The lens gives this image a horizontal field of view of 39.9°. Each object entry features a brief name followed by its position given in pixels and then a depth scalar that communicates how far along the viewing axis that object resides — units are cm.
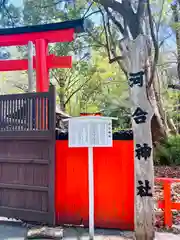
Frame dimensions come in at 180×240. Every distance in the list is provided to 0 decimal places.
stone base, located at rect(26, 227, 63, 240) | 334
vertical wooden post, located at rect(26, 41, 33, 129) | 609
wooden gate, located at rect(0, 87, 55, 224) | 374
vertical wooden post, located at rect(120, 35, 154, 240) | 313
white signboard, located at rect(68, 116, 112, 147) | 343
